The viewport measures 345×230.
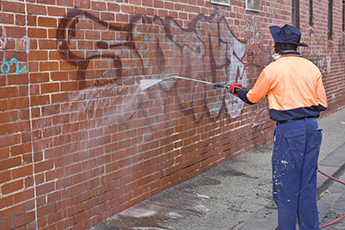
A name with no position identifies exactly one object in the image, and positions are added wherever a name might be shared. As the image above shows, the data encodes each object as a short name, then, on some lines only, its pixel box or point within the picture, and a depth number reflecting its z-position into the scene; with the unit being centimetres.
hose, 497
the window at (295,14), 1070
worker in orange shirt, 420
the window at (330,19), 1356
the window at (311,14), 1177
